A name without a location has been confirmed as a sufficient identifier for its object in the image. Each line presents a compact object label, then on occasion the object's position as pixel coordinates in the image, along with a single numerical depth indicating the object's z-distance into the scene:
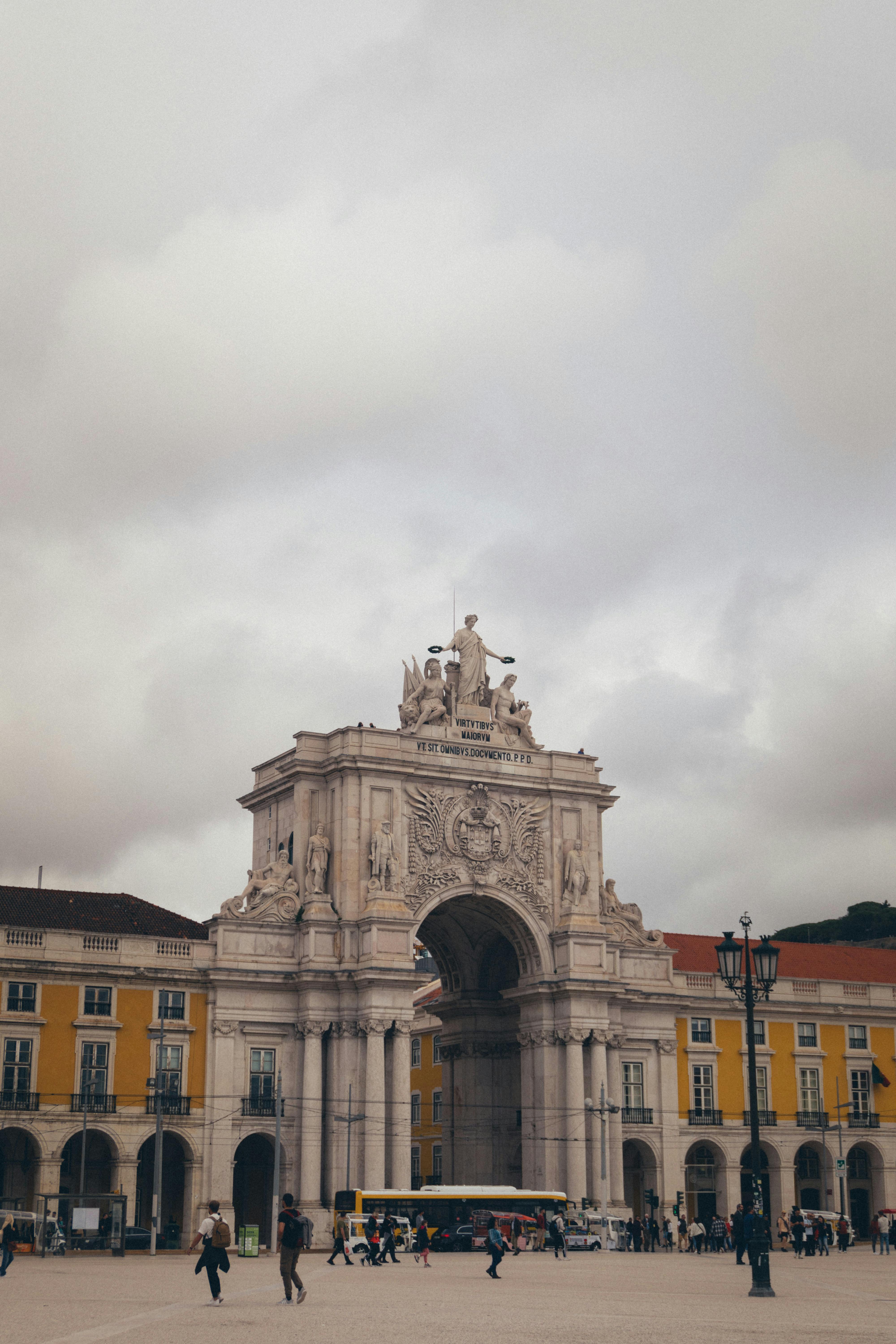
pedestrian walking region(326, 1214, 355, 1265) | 49.78
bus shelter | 53.94
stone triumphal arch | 69.12
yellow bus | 63.31
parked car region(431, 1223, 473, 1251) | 62.44
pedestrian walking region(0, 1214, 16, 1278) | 37.53
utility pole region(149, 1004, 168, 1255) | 57.59
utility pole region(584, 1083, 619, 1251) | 70.19
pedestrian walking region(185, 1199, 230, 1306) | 28.64
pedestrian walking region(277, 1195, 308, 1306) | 30.27
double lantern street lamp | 33.66
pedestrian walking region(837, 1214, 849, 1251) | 66.50
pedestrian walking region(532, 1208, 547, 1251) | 63.88
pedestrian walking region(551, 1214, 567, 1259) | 56.94
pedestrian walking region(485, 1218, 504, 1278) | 40.28
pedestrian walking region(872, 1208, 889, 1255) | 61.16
